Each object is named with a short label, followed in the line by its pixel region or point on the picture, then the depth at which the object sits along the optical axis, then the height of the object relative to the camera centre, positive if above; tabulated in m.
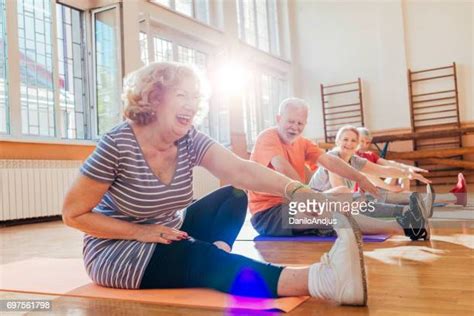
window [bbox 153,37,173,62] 5.74 +1.74
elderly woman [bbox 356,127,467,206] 3.13 -0.12
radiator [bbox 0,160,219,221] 4.01 +0.01
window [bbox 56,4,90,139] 4.77 +1.23
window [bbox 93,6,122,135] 4.81 +1.28
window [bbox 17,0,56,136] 4.32 +1.20
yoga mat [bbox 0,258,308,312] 1.17 -0.34
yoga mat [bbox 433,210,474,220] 2.97 -0.36
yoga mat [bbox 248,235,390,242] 2.25 -0.36
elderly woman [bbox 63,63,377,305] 1.22 -0.05
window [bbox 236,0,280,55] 7.54 +2.76
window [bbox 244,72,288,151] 7.45 +1.30
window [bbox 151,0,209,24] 5.97 +2.46
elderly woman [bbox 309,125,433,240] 2.20 -0.16
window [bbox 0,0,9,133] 4.11 +1.13
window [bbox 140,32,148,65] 5.25 +1.58
